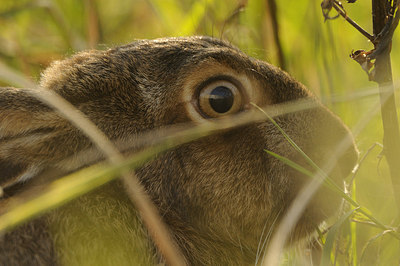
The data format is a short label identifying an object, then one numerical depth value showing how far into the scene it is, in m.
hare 4.80
